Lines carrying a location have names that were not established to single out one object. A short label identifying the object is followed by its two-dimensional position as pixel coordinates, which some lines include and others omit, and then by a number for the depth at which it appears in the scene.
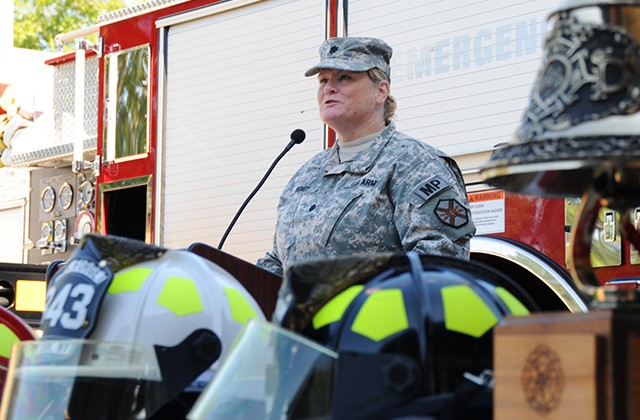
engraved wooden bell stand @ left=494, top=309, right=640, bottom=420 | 3.97
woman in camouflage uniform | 6.08
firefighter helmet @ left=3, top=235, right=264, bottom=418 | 4.83
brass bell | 4.26
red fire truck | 8.02
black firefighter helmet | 4.47
